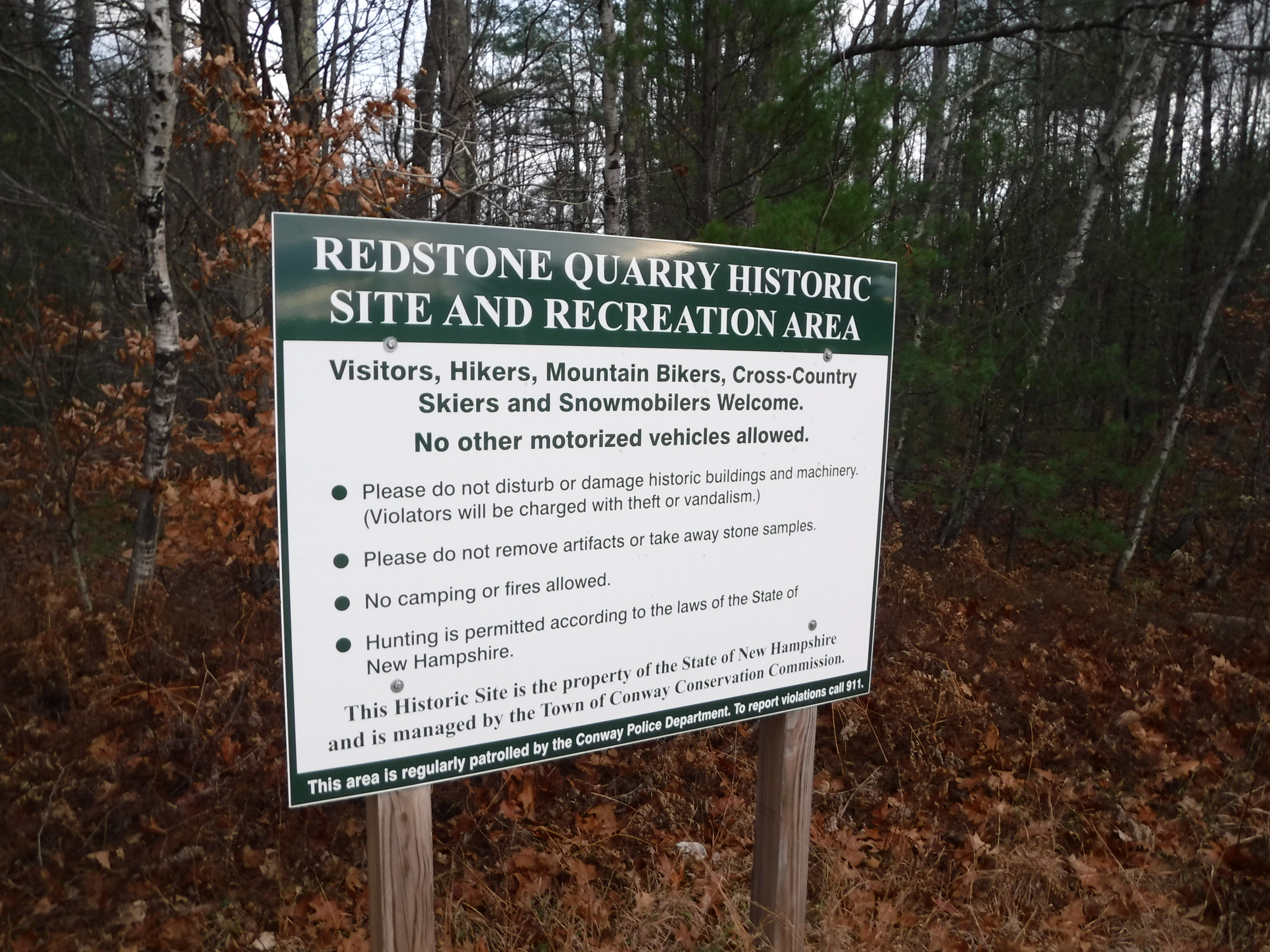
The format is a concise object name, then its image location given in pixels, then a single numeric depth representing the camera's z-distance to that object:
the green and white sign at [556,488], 1.80
